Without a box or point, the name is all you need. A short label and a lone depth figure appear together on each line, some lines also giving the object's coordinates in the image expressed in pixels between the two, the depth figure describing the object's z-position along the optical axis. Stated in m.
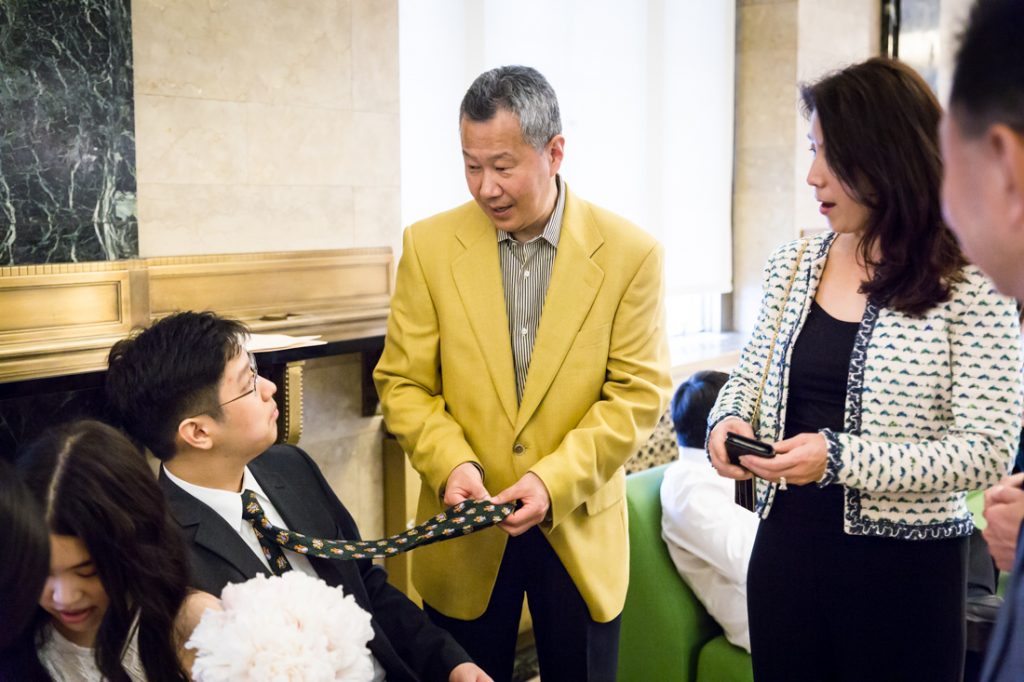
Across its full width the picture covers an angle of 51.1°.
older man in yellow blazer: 2.15
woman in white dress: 1.53
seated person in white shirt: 2.82
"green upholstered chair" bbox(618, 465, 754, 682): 2.94
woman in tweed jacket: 1.73
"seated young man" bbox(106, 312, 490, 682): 1.87
